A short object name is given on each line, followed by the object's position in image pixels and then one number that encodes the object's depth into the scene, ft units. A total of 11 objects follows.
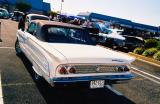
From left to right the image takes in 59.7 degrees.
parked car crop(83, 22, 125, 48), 30.25
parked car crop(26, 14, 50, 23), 27.97
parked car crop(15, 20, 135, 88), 9.11
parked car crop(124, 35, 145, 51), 29.08
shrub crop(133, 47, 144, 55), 24.61
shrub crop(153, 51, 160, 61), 20.83
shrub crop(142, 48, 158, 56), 22.67
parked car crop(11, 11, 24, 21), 75.63
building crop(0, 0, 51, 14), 131.36
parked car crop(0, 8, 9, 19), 69.60
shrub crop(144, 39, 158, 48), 25.16
